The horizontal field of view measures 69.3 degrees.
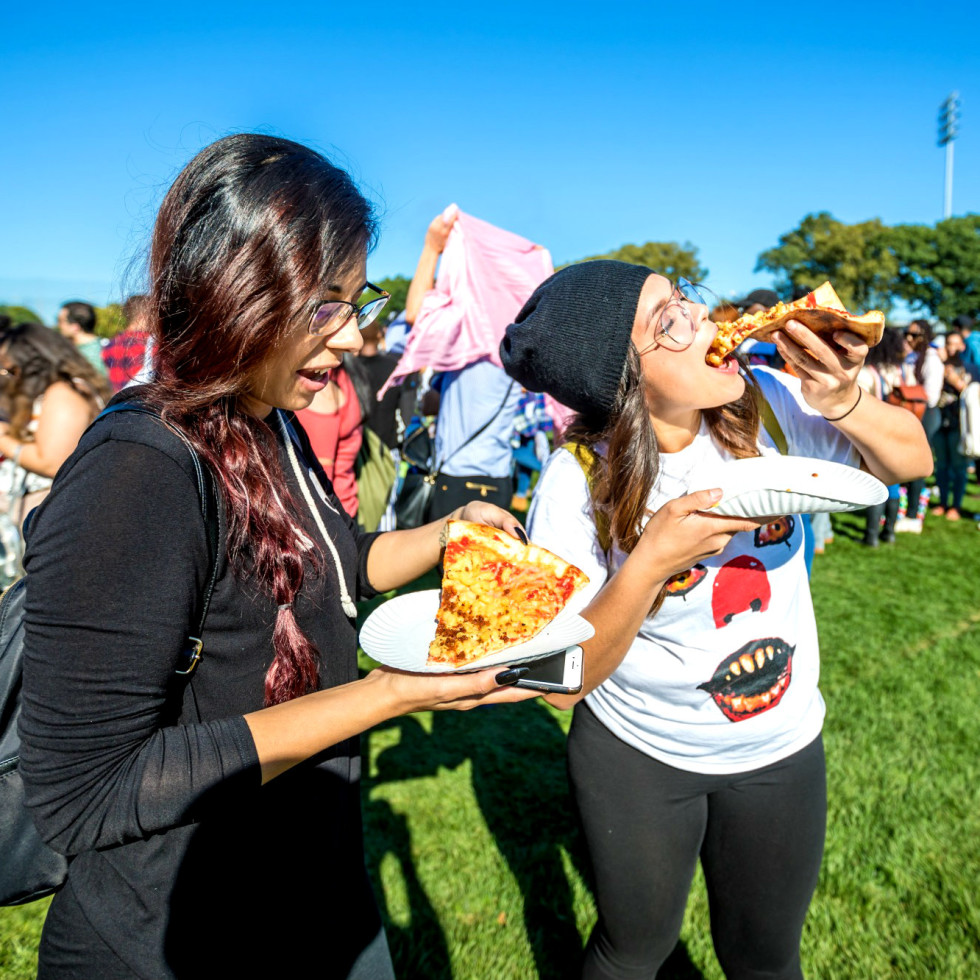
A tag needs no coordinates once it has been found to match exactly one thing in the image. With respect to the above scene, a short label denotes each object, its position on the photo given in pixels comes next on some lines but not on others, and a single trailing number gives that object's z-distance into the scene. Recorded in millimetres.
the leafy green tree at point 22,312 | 49538
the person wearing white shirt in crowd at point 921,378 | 8828
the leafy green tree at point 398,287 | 37906
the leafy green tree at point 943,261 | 50719
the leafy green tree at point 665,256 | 50250
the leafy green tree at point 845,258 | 48188
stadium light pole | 55375
